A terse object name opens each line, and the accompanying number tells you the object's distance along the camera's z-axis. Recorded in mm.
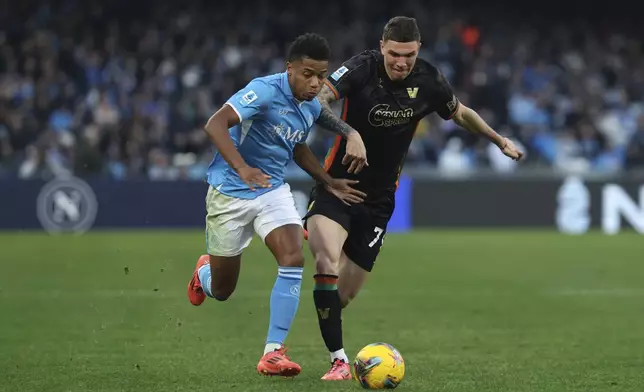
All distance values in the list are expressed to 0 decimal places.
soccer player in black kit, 14883
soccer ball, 13219
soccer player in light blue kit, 13930
